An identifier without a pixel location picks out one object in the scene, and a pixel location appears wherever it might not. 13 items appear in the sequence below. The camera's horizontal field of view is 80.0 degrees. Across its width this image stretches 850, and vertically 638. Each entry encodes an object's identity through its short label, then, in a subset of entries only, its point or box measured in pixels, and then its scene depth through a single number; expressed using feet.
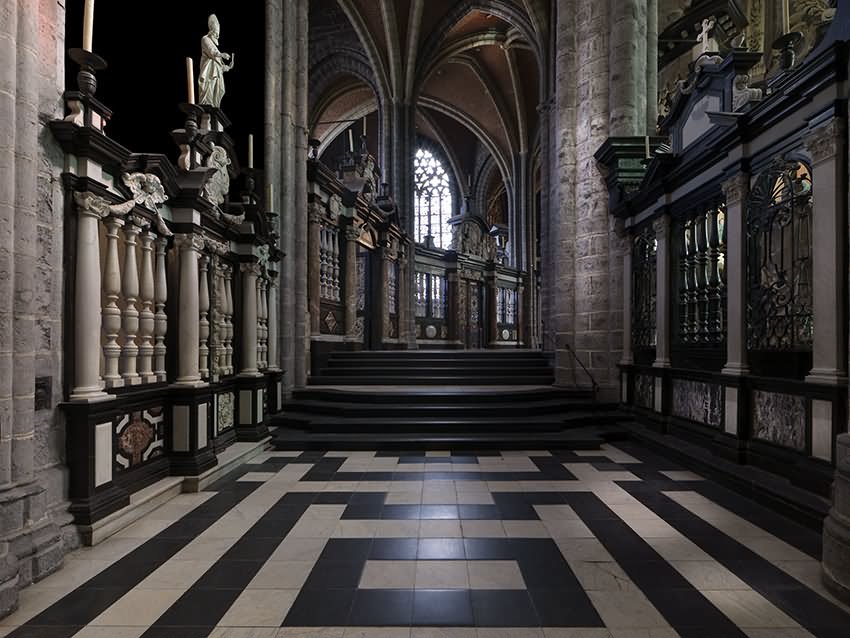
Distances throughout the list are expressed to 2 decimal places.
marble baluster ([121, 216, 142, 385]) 12.12
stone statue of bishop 18.43
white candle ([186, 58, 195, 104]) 15.69
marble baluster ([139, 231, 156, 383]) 13.05
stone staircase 19.87
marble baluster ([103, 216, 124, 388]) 11.46
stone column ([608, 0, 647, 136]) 24.97
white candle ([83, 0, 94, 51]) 10.55
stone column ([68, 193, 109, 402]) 10.35
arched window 86.53
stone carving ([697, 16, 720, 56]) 21.07
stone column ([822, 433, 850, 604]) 8.13
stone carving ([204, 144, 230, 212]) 17.35
